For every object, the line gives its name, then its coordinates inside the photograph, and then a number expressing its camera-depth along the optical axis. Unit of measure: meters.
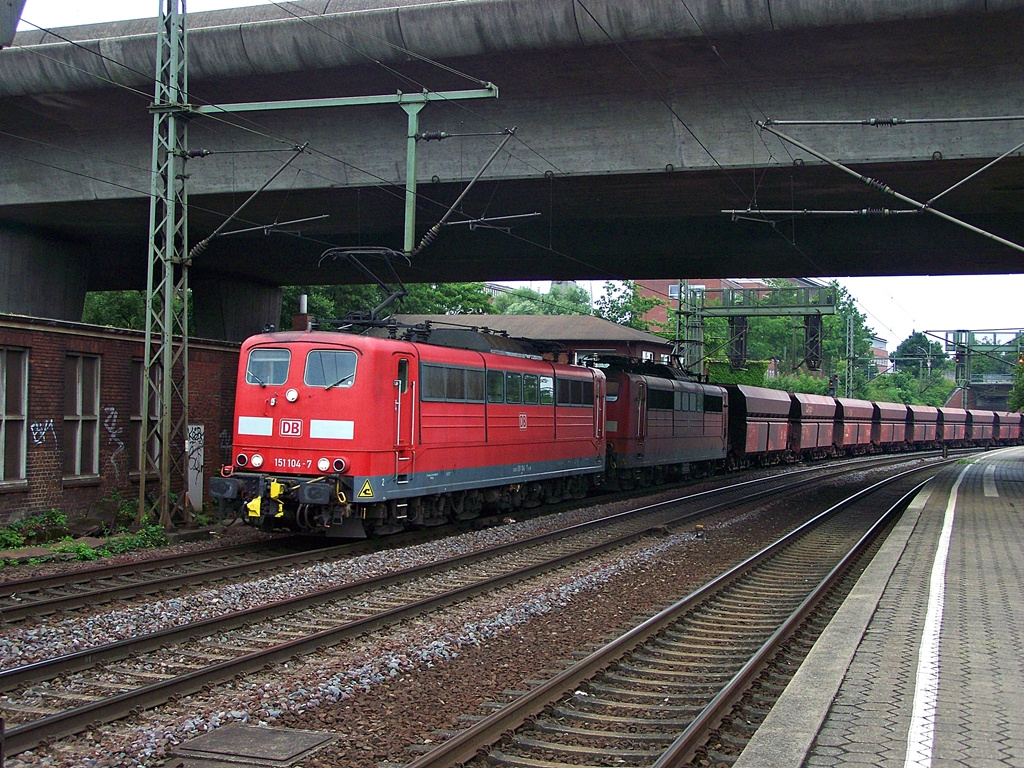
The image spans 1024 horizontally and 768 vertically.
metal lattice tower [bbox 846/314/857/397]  55.28
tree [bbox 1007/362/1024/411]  53.84
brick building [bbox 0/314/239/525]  14.75
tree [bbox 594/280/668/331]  67.12
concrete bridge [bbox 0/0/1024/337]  16.67
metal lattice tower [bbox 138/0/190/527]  15.13
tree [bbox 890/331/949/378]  114.75
